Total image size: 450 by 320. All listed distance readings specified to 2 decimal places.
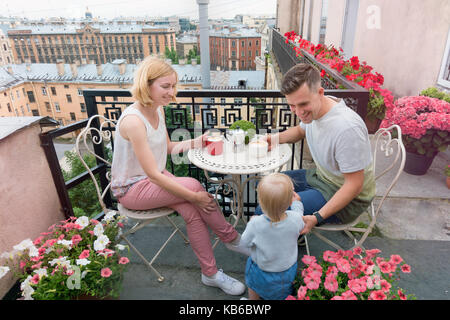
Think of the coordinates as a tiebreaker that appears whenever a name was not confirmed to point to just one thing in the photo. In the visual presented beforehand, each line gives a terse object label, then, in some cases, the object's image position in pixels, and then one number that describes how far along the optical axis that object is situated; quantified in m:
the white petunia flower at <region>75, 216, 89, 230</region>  1.75
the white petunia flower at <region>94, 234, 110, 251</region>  1.63
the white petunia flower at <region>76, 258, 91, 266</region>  1.48
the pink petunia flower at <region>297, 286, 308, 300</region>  1.39
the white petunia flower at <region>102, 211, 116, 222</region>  1.89
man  1.64
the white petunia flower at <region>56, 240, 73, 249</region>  1.61
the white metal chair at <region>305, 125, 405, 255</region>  1.81
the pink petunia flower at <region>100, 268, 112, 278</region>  1.52
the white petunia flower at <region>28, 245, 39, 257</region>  1.59
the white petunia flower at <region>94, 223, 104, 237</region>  1.73
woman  1.85
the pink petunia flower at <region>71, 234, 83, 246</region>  1.66
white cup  2.13
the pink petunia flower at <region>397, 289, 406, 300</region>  1.33
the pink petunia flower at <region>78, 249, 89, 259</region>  1.56
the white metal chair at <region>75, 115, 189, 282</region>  2.01
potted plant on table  2.33
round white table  1.97
